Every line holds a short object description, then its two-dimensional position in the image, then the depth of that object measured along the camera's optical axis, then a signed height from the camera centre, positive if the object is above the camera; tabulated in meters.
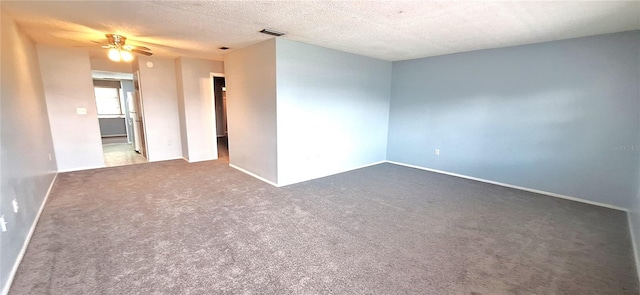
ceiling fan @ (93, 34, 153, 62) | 3.44 +0.79
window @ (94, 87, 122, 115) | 9.01 +0.15
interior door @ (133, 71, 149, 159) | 5.32 -0.19
